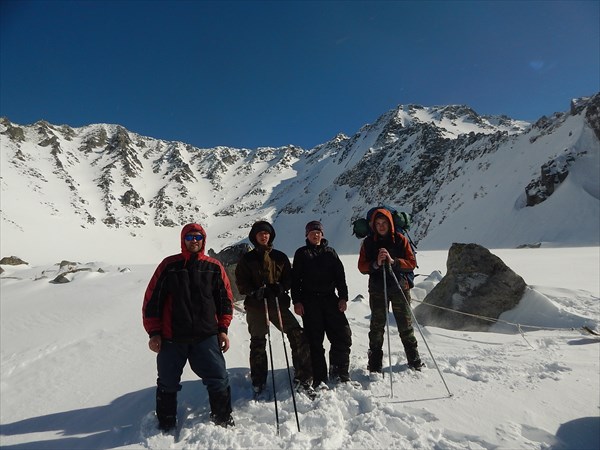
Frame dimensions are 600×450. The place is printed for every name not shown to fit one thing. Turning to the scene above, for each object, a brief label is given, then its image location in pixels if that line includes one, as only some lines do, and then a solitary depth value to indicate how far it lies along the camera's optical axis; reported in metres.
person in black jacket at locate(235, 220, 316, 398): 4.27
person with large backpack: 4.70
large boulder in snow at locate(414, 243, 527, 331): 7.79
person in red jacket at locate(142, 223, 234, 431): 3.52
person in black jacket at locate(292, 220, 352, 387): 4.46
